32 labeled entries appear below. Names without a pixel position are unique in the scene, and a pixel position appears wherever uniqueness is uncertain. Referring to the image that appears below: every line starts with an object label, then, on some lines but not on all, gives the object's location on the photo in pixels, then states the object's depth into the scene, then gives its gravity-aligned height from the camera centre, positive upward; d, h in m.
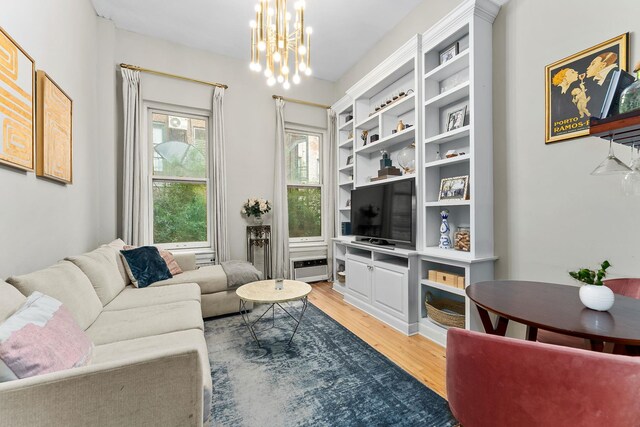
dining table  1.06 -0.44
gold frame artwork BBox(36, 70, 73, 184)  1.94 +0.66
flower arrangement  4.12 +0.13
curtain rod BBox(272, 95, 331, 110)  4.37 +1.90
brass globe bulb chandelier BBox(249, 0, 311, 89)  2.14 +1.47
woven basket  2.39 -0.91
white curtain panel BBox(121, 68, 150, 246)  3.42 +0.67
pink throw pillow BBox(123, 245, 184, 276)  3.13 -0.54
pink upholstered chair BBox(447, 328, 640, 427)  0.74 -0.51
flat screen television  2.86 +0.03
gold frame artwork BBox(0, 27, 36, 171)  1.53 +0.66
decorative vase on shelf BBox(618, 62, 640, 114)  1.01 +0.44
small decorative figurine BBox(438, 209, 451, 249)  2.67 -0.18
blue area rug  1.56 -1.15
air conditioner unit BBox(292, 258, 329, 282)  4.50 -0.92
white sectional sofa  0.87 -0.62
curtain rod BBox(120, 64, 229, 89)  3.46 +1.90
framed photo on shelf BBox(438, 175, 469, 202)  2.48 +0.25
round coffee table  2.22 -0.67
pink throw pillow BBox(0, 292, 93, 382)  0.91 -0.48
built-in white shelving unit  2.33 +0.64
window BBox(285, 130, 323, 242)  4.71 +0.54
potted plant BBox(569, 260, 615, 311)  1.23 -0.37
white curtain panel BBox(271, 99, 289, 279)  4.28 +0.08
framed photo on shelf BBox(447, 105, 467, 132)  2.55 +0.92
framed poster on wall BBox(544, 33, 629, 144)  1.76 +0.91
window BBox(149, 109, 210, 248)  3.84 +0.52
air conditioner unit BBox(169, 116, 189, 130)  3.91 +1.34
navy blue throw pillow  2.75 -0.53
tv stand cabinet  2.71 -0.76
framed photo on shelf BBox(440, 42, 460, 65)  2.57 +1.56
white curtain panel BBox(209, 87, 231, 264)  3.91 +0.47
